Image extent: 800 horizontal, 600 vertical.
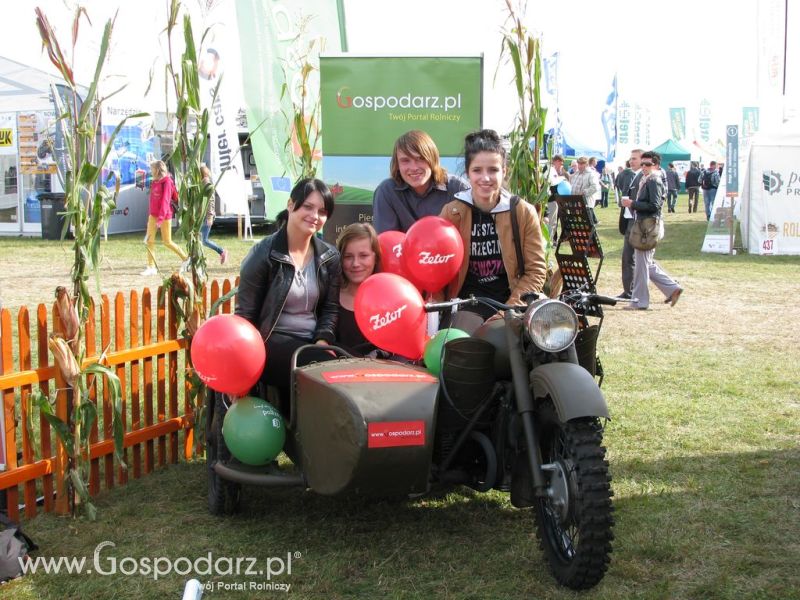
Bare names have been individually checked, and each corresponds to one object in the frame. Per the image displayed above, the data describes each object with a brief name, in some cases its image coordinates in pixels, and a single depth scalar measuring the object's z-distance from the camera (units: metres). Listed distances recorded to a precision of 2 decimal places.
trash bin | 20.33
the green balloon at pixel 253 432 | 4.08
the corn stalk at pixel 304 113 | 7.44
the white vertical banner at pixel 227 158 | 16.05
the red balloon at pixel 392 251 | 4.70
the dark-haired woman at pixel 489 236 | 4.30
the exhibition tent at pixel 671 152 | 44.53
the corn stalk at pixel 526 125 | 5.66
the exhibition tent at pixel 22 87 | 20.84
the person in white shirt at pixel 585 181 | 18.73
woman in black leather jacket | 4.38
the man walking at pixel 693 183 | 32.69
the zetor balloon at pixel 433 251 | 4.25
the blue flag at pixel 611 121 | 39.00
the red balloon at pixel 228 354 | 3.97
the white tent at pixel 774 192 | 17.67
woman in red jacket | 14.36
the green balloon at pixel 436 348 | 4.02
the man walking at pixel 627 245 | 12.05
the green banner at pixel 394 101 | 6.86
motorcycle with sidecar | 3.38
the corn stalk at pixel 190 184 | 4.78
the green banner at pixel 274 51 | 8.99
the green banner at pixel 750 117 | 24.94
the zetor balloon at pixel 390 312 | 3.97
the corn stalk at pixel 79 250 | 4.04
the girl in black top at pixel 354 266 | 4.65
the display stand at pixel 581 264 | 3.93
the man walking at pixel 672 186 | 33.69
